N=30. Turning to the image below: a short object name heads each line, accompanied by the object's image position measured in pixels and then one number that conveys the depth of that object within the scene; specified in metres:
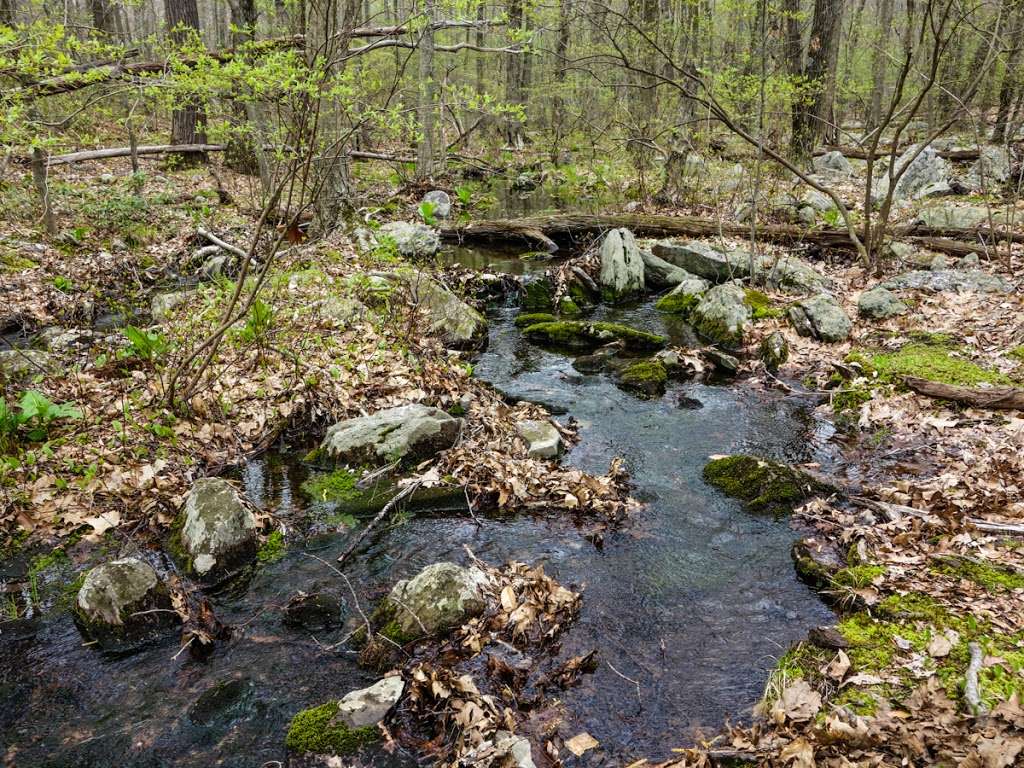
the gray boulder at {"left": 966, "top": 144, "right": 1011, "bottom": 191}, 13.91
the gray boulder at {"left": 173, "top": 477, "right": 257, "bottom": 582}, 4.68
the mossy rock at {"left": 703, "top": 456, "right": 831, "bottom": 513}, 5.50
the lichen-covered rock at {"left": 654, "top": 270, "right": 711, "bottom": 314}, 10.83
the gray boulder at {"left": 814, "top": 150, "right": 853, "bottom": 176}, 18.23
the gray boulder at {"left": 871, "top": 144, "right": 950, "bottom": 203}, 15.48
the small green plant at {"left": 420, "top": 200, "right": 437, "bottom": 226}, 10.51
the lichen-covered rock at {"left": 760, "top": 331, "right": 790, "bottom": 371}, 8.49
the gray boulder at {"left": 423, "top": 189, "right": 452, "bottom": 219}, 15.19
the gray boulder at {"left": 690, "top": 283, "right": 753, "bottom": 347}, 9.46
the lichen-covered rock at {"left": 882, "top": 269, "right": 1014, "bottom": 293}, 8.99
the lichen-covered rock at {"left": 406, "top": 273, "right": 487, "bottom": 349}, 9.27
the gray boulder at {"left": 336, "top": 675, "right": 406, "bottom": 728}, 3.43
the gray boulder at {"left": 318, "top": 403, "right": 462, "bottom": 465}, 6.07
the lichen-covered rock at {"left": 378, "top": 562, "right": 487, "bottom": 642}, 4.07
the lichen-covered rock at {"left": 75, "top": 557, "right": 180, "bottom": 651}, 4.06
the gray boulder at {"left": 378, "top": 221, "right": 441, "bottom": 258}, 12.01
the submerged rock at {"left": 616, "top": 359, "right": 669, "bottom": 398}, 8.00
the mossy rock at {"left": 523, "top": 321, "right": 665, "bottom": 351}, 9.52
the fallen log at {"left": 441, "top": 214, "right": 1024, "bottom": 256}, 12.14
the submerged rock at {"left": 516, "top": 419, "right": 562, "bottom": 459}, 6.25
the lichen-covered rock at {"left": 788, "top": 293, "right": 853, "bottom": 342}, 8.75
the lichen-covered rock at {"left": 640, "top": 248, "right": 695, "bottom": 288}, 11.99
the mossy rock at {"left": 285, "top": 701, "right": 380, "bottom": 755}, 3.35
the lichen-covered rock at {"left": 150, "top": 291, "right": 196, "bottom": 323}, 8.45
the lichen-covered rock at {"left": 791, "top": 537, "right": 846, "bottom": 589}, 4.46
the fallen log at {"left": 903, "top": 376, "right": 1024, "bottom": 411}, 6.02
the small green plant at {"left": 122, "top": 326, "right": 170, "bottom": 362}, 6.24
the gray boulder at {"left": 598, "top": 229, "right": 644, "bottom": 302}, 11.74
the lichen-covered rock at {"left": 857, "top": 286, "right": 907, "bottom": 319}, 8.86
